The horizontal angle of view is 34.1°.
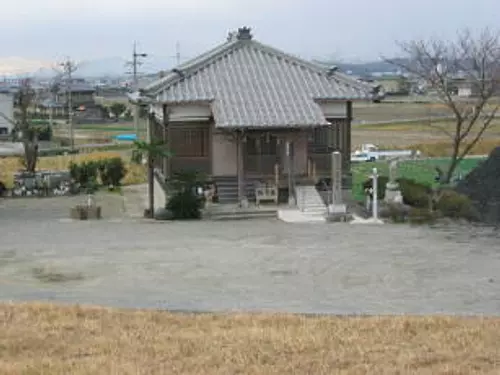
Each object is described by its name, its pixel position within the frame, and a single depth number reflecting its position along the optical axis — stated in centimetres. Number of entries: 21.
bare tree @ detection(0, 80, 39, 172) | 3550
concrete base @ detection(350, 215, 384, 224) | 2477
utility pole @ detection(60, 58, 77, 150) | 7431
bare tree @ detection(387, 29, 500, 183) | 3528
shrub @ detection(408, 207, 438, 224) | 2506
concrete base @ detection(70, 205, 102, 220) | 2634
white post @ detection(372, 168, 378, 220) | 2484
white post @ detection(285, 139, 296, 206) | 2700
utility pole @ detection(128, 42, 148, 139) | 6086
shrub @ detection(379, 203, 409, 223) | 2522
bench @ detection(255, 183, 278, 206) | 2695
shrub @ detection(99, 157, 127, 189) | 3634
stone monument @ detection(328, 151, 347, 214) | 2518
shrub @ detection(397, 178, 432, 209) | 2688
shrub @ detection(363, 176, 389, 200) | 2824
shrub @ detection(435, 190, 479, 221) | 2627
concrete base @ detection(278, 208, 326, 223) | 2505
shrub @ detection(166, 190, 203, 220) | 2577
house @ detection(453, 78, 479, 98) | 5257
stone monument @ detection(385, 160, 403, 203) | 2639
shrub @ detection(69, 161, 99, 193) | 3562
